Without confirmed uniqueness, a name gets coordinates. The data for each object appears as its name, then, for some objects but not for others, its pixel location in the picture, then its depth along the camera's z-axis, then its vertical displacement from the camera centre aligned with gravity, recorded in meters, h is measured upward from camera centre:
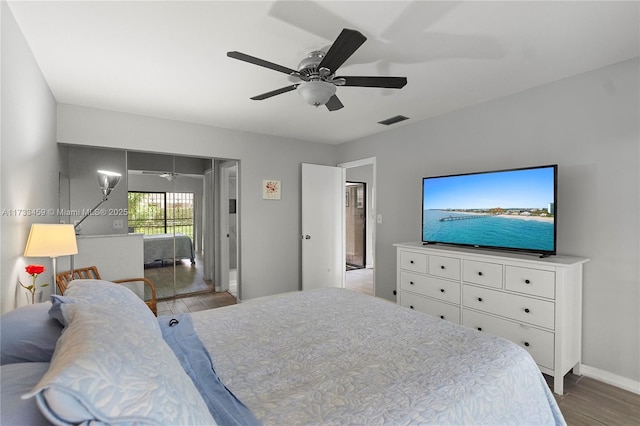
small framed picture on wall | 4.61 +0.29
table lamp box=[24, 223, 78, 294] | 1.99 -0.22
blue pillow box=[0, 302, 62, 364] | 1.08 -0.48
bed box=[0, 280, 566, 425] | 0.71 -0.67
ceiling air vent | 3.79 +1.12
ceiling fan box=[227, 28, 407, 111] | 1.91 +0.84
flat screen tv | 2.58 -0.01
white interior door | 4.88 -0.30
